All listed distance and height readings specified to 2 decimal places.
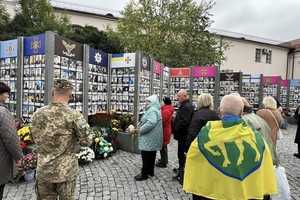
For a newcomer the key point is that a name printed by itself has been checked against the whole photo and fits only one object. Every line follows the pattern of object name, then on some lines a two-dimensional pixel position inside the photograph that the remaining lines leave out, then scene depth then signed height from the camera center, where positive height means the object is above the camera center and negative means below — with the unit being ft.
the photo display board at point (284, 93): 37.08 +0.56
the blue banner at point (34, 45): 14.44 +3.26
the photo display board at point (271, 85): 33.45 +1.79
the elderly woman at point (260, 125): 7.93 -1.16
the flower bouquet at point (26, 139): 12.81 -3.18
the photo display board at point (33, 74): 14.52 +1.17
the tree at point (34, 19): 36.82 +13.15
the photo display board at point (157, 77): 21.69 +1.82
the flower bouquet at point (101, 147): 15.00 -4.09
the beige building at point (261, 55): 73.01 +14.84
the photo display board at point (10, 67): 15.90 +1.79
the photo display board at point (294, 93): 37.33 +0.63
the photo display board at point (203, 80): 27.11 +1.91
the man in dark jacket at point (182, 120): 11.61 -1.48
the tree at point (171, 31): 40.36 +12.55
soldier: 6.45 -1.49
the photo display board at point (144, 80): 19.12 +1.19
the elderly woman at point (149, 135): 12.05 -2.49
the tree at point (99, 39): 41.52 +10.91
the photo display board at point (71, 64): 14.52 +2.00
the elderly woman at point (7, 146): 7.07 -1.98
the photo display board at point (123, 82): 18.73 +0.96
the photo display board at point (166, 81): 25.82 +1.58
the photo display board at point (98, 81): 17.51 +0.92
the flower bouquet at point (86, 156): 13.84 -4.39
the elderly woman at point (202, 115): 9.45 -0.98
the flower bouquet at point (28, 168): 11.41 -4.36
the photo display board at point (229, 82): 27.54 +1.74
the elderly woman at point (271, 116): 9.84 -0.99
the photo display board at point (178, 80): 27.69 +1.86
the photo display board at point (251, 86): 30.80 +1.43
